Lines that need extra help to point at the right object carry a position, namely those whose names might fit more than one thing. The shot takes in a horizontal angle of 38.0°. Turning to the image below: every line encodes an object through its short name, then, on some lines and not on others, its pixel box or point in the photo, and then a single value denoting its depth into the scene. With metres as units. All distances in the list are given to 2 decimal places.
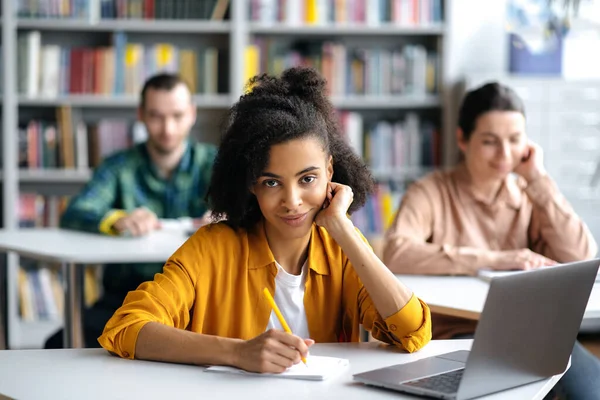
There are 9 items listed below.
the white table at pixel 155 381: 1.33
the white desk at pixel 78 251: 2.72
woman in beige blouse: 2.65
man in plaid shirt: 3.38
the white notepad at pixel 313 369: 1.41
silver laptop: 1.26
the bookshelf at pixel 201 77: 4.46
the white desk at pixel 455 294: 2.03
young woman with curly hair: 1.61
